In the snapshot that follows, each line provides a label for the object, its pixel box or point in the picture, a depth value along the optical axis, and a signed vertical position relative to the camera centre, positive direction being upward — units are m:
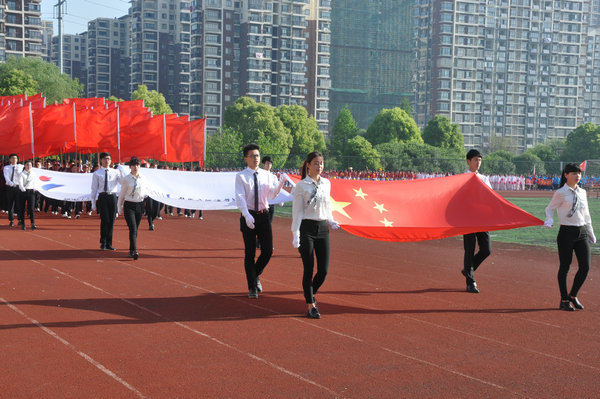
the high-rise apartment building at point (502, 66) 142.50 +23.68
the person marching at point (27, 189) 19.81 -0.52
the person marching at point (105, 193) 15.14 -0.46
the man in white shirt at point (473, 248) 10.41 -1.03
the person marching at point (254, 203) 9.39 -0.38
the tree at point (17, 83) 64.50 +8.08
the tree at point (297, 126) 96.08 +6.82
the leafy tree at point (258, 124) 86.50 +6.51
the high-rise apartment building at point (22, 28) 108.00 +22.15
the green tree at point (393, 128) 98.50 +7.00
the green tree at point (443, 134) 103.12 +6.51
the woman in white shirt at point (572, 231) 9.12 -0.65
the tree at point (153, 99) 85.96 +9.23
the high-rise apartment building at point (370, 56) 157.12 +27.68
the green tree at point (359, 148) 70.75 +2.94
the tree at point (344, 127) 107.50 +7.68
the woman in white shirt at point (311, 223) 8.35 -0.56
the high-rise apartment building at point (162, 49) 152.71 +27.35
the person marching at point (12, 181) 20.20 -0.32
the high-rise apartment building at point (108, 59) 170.38 +27.53
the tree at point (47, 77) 67.56 +9.16
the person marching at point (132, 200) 13.31 -0.52
